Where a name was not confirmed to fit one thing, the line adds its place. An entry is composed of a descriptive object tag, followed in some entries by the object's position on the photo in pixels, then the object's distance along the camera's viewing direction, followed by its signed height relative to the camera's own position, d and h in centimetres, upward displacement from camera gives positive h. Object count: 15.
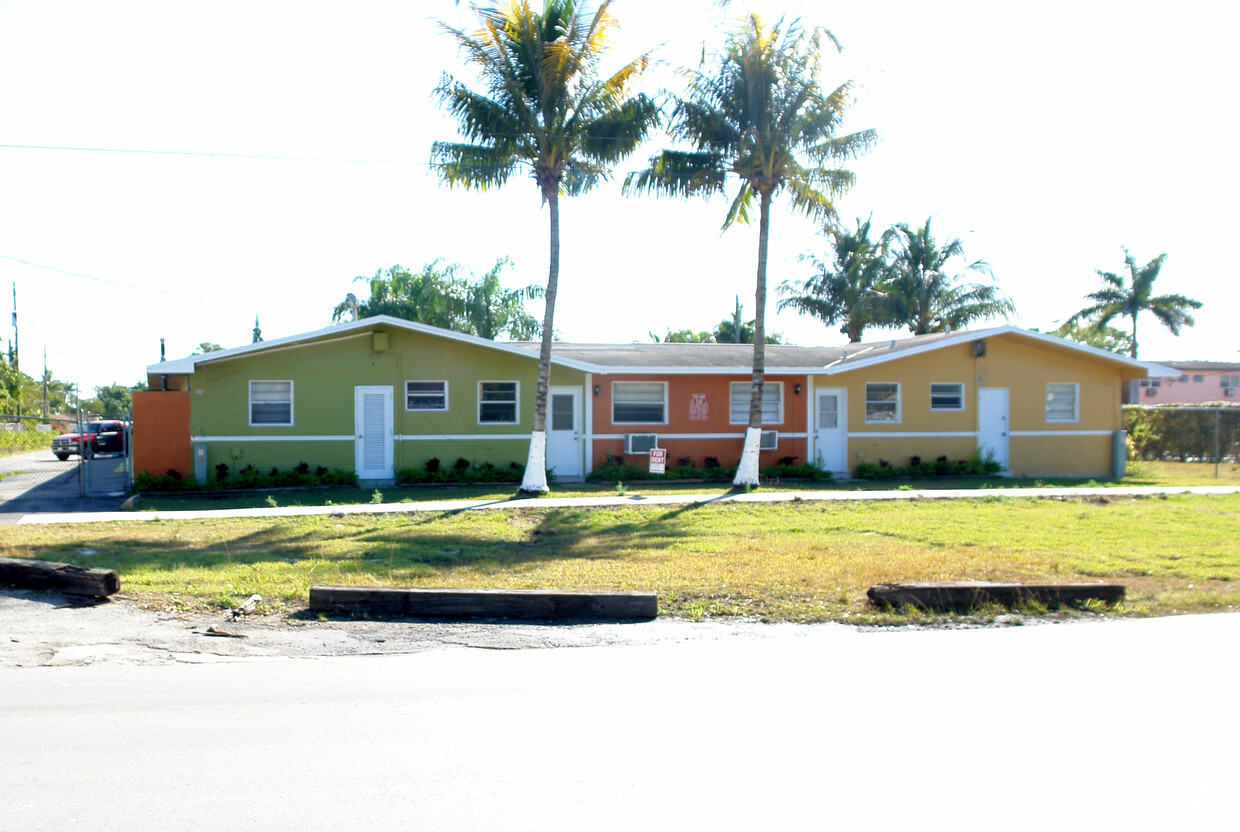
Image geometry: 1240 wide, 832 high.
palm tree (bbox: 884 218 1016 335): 4094 +572
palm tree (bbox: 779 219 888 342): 4088 +617
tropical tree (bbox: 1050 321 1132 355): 5162 +546
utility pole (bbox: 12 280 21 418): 5438 +446
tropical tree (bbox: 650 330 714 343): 5169 +495
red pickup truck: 3556 -51
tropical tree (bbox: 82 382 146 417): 9019 +283
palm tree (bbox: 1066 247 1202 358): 4762 +628
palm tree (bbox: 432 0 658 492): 1764 +617
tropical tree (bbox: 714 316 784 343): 4872 +489
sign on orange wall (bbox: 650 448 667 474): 2138 -80
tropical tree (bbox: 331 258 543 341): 4103 +560
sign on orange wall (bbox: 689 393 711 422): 2331 +43
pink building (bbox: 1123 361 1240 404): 5109 +201
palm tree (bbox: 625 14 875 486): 1920 +608
